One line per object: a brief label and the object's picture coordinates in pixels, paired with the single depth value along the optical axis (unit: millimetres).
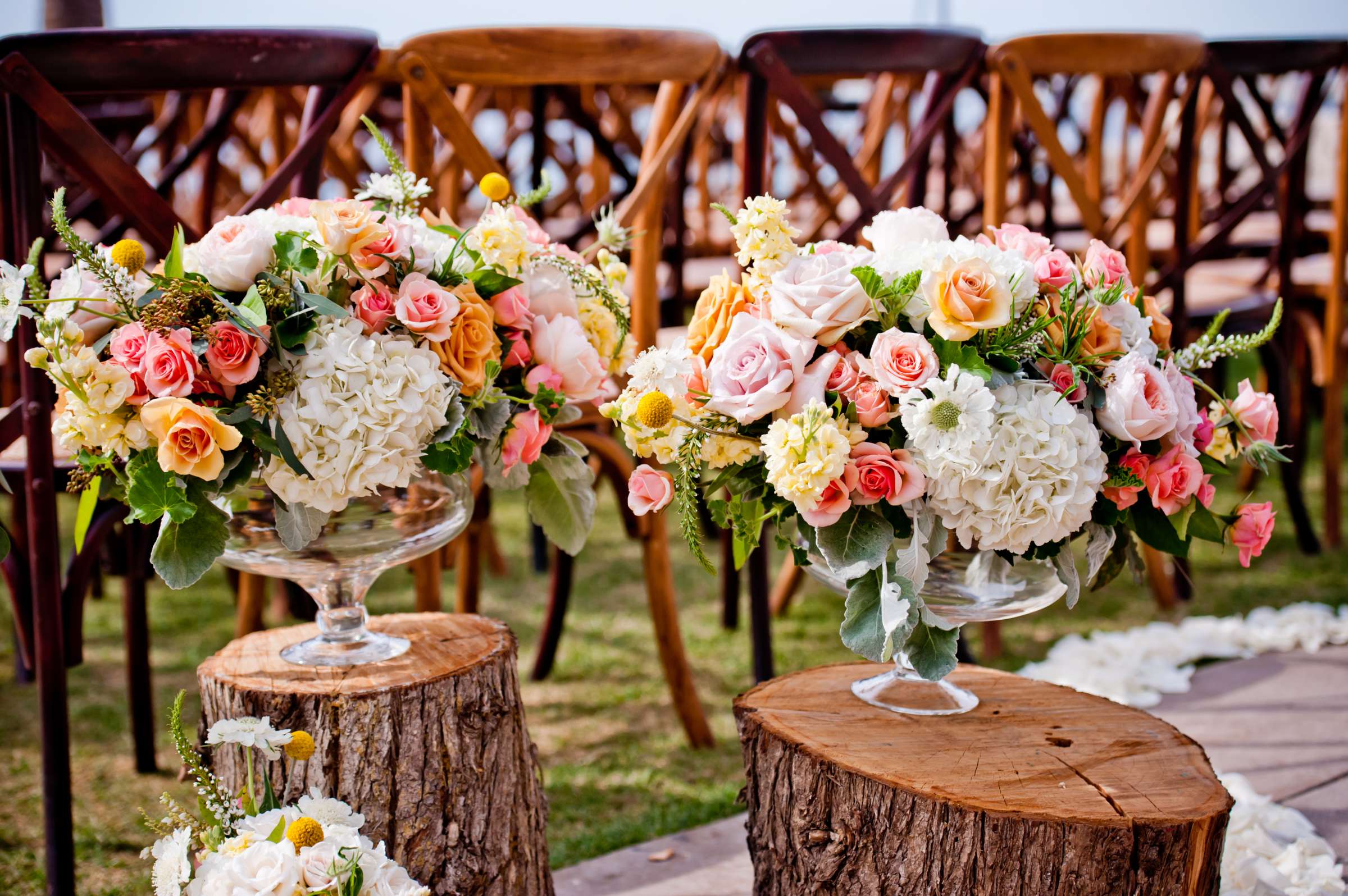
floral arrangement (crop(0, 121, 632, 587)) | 2174
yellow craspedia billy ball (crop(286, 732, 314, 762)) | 2200
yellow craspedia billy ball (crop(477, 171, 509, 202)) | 2354
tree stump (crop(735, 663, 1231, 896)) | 2164
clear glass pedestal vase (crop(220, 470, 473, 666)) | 2305
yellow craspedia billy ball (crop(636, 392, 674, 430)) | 2192
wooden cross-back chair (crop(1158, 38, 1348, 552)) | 3237
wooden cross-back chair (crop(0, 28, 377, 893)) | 2411
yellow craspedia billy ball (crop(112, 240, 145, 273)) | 2201
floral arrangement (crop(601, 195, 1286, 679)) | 2135
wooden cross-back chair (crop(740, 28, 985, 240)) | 2810
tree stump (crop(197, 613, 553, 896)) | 2293
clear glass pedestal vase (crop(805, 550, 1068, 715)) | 2268
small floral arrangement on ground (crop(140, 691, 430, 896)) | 2146
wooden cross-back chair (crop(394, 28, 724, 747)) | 2666
